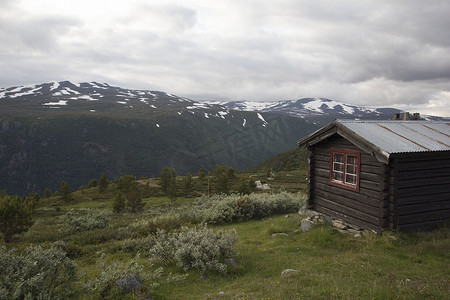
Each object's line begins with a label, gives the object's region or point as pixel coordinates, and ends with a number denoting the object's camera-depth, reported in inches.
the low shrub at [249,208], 695.1
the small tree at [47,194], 2607.0
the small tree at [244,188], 1628.9
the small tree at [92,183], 2794.5
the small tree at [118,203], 1433.3
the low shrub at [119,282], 253.1
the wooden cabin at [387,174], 401.4
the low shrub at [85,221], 789.9
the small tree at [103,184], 2325.8
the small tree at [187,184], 2073.1
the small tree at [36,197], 2031.3
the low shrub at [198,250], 339.9
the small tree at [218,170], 2790.4
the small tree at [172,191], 1867.6
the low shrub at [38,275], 223.3
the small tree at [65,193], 2090.3
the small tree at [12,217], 773.3
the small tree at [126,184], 2021.4
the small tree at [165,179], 2192.4
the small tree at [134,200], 1498.5
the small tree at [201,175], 2561.5
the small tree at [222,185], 1862.7
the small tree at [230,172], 2637.8
